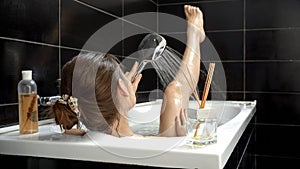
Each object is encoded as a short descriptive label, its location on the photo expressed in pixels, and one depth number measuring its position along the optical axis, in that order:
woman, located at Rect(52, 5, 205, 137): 1.12
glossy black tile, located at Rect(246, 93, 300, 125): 2.83
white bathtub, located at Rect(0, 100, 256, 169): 0.93
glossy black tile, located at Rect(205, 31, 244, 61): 2.98
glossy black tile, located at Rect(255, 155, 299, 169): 2.86
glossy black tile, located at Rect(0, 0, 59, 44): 1.35
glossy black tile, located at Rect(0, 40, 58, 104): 1.35
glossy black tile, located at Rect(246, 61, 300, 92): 2.82
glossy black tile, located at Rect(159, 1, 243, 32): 2.98
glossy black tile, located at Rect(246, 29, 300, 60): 2.82
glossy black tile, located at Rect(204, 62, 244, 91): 2.97
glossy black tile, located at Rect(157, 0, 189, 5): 3.19
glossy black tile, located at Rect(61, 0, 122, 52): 1.77
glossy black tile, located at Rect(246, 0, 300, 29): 2.81
